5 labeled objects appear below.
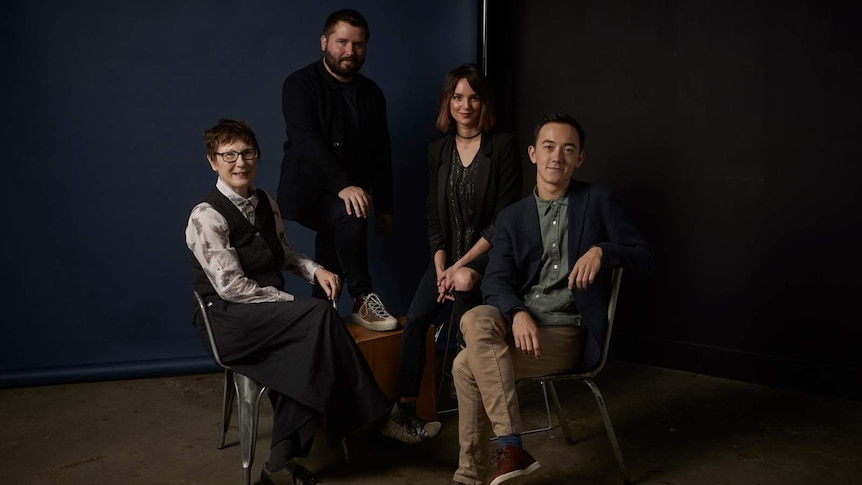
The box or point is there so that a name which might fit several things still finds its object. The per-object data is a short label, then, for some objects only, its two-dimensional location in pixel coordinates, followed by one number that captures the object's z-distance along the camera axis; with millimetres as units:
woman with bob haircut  3541
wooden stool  3500
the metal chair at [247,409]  3119
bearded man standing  3672
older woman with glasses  3061
